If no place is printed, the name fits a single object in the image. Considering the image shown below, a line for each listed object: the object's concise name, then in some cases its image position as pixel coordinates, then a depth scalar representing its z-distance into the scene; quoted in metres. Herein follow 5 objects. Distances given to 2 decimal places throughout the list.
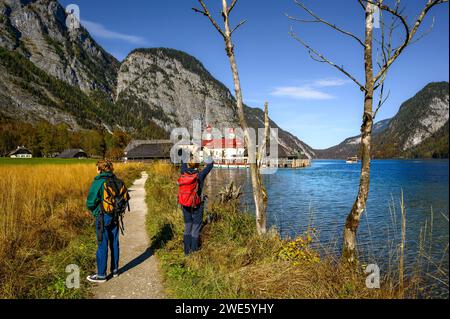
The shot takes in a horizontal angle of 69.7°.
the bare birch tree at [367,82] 4.71
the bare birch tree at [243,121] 6.75
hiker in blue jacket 6.68
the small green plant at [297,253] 5.86
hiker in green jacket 5.70
